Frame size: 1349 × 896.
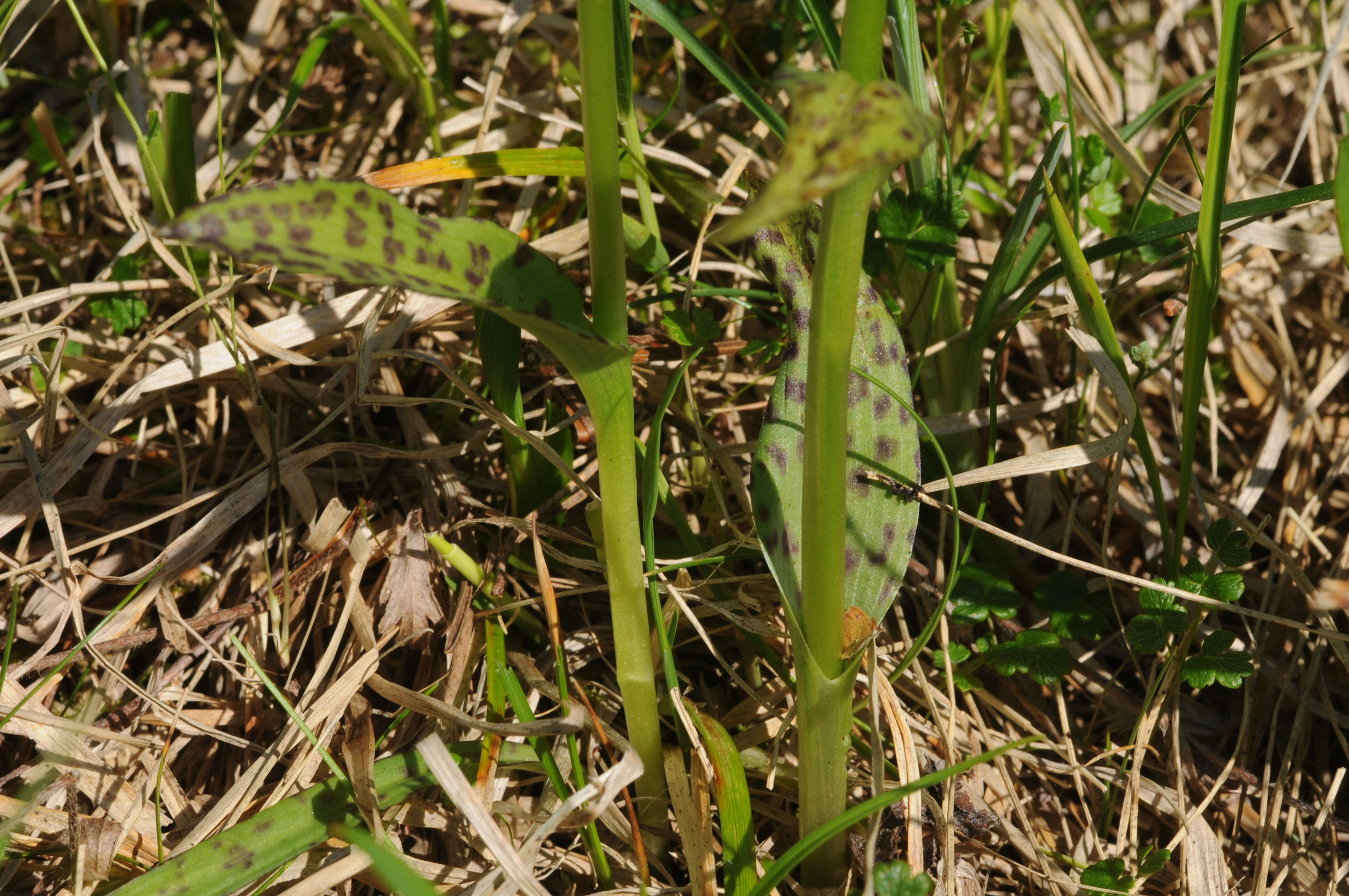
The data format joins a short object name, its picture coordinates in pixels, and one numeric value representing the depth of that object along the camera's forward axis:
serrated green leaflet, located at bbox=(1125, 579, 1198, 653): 0.48
